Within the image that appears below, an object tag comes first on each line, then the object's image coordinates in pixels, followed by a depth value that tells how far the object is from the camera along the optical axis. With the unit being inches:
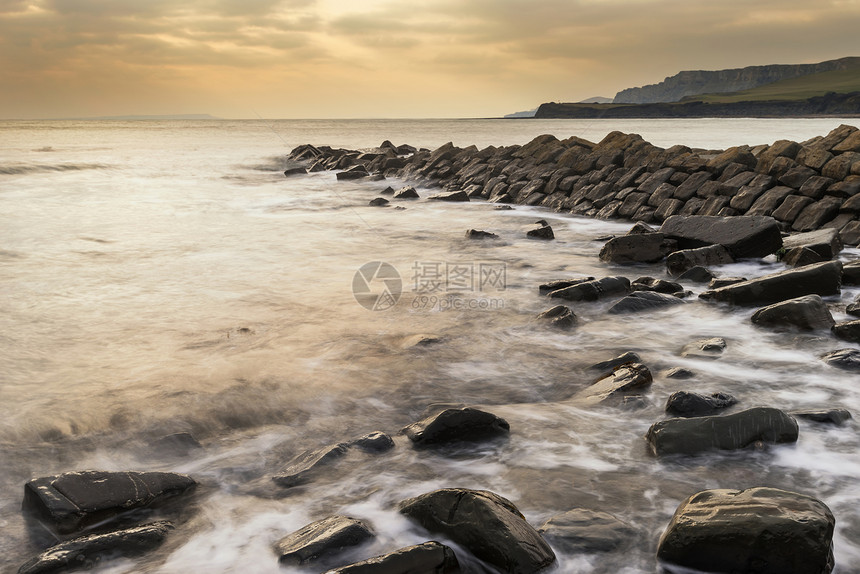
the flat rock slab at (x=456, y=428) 155.3
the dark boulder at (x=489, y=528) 106.9
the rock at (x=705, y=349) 213.9
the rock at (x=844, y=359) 196.1
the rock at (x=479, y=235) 461.4
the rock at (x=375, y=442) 154.6
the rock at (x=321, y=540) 111.3
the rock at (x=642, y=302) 264.8
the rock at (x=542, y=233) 455.2
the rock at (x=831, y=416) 160.7
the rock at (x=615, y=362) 205.8
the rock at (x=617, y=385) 181.8
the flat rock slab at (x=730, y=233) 350.9
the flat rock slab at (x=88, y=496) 121.3
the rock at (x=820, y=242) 320.8
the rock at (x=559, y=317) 251.1
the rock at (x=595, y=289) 281.4
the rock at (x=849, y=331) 216.8
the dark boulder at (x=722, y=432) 145.0
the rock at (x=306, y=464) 141.9
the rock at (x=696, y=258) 335.0
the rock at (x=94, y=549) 108.6
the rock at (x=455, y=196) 676.1
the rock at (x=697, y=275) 315.6
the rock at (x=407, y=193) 705.0
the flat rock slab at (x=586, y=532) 114.3
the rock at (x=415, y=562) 99.2
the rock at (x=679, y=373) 194.2
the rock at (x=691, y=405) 166.2
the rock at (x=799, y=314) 228.8
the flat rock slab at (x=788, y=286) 261.3
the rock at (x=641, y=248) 360.2
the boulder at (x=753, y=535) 100.4
